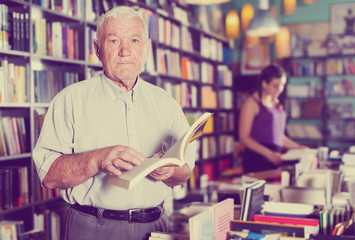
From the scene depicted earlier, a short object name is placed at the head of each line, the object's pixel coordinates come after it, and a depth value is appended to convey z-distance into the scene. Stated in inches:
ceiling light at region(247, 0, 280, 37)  228.8
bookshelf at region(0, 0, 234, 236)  139.7
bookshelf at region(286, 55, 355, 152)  313.9
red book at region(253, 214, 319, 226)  71.3
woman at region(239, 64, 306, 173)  156.9
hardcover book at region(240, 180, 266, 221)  72.6
